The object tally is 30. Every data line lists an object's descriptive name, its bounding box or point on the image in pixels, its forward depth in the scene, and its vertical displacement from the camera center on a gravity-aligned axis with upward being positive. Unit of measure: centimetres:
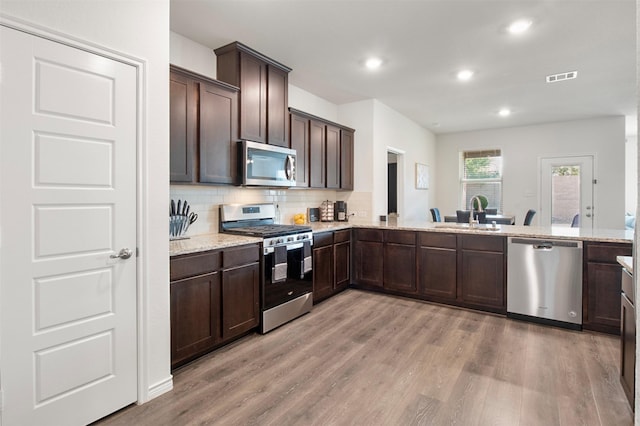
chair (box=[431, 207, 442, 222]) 642 -8
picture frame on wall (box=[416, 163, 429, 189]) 680 +74
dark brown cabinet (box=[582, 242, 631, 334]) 295 -67
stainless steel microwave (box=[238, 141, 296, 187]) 318 +48
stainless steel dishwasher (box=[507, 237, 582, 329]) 309 -68
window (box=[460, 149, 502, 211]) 738 +80
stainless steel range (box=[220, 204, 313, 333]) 302 -50
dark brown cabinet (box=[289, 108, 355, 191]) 407 +80
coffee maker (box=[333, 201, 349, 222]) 500 -1
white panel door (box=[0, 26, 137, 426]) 153 -11
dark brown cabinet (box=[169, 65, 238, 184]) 264 +71
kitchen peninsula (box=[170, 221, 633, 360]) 298 -56
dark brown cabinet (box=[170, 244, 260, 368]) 230 -68
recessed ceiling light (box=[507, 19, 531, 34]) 282 +162
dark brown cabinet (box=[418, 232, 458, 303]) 373 -64
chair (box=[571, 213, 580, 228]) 559 -19
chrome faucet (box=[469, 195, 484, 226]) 395 -2
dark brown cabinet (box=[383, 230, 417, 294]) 400 -63
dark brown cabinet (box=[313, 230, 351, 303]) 379 -64
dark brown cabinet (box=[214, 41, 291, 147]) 326 +127
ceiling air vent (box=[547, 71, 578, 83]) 402 +168
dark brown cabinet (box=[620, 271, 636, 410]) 179 -77
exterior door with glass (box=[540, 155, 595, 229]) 646 +41
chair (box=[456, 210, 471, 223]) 580 -9
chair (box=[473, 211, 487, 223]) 570 -11
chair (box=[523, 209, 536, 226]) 578 -11
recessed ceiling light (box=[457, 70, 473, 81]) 401 +168
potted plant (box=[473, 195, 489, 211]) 466 +13
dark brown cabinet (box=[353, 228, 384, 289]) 425 -62
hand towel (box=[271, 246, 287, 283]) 306 -51
